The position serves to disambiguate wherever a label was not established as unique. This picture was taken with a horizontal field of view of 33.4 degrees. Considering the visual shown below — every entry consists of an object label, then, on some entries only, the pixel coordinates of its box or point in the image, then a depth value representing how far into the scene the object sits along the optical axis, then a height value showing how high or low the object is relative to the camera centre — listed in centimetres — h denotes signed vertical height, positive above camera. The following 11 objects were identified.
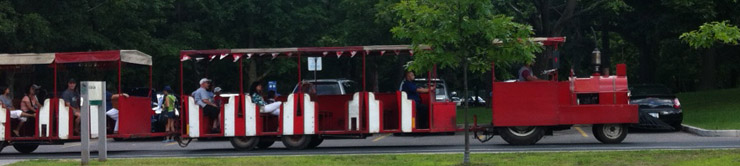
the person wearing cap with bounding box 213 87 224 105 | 2462 +7
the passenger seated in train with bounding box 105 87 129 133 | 2408 -14
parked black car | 2948 -27
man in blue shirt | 2358 -2
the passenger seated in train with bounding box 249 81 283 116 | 2375 -7
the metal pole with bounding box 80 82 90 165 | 1864 -41
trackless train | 2305 -28
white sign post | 1869 -17
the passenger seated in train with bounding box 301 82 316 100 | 2453 +20
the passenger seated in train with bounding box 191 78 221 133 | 2386 -3
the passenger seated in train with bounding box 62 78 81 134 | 2392 +5
